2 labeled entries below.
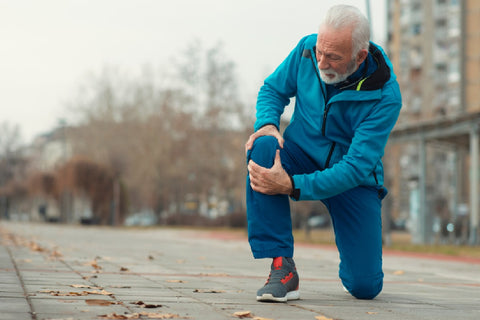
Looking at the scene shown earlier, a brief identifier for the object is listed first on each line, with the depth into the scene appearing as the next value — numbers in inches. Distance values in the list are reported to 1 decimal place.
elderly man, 176.6
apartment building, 2128.4
